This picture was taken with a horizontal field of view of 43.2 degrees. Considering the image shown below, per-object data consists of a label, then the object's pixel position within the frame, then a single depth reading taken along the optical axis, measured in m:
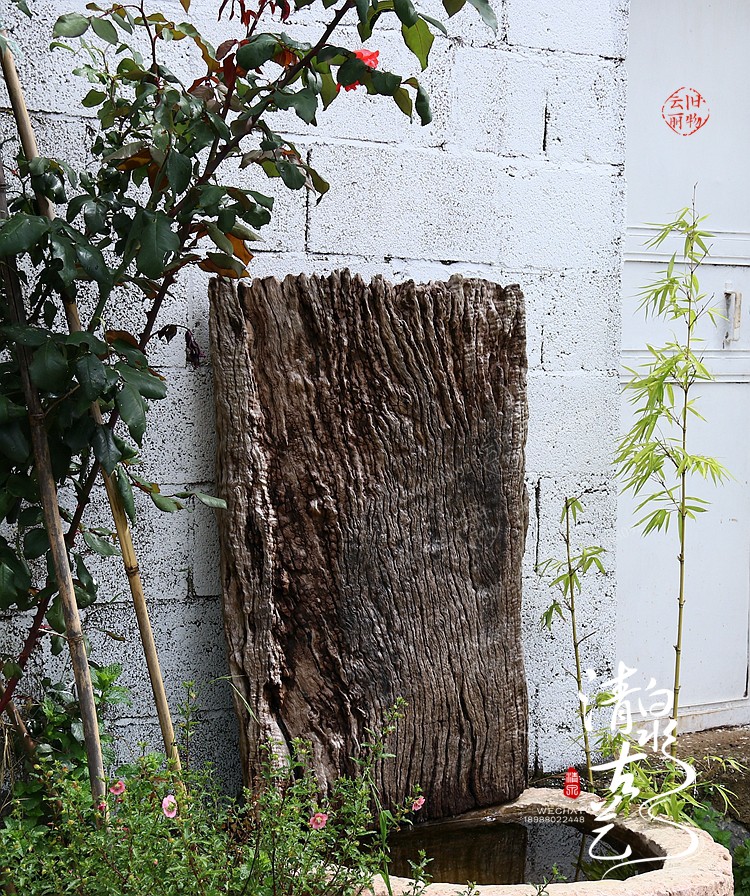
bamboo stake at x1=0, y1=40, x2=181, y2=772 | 1.45
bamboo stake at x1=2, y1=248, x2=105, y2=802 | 1.45
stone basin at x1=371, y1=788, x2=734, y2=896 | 1.56
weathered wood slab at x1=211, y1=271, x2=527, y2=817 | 1.87
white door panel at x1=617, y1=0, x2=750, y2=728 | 2.68
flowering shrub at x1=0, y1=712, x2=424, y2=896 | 1.35
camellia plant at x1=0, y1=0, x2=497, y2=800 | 1.36
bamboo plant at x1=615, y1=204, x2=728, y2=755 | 2.16
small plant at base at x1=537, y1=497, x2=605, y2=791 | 2.18
